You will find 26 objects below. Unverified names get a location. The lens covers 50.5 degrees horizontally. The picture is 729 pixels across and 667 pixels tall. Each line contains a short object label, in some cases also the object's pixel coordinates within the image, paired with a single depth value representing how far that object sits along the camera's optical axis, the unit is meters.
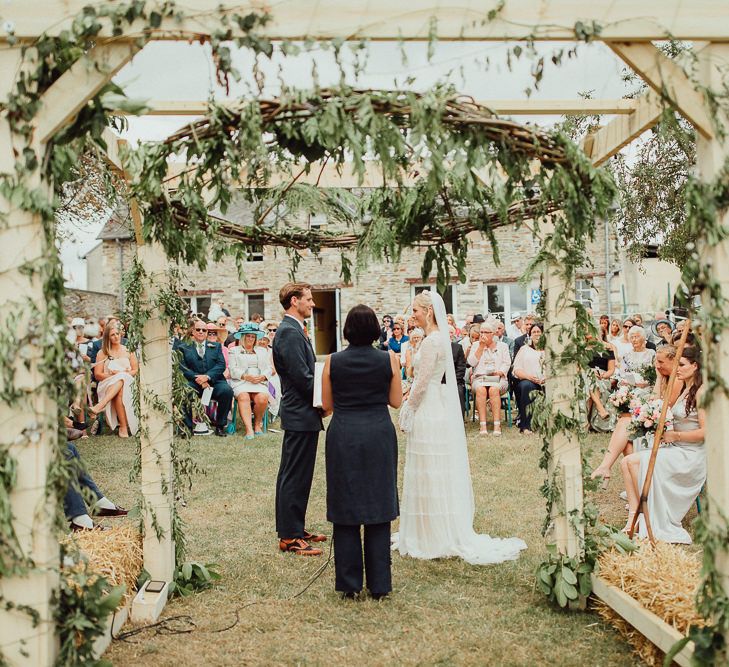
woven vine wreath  3.29
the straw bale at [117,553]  4.52
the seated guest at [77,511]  6.22
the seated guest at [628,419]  6.52
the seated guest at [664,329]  10.97
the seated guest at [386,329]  16.45
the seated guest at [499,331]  12.77
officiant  4.95
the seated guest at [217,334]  12.72
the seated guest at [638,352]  11.52
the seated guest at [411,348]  11.65
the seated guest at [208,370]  12.22
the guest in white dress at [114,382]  11.80
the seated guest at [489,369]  12.02
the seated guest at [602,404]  11.45
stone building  25.22
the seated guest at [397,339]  15.85
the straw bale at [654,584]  3.75
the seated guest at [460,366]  11.33
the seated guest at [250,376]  12.23
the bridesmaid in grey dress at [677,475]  6.27
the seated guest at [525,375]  11.84
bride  6.04
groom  6.16
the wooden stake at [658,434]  4.80
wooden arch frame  3.10
